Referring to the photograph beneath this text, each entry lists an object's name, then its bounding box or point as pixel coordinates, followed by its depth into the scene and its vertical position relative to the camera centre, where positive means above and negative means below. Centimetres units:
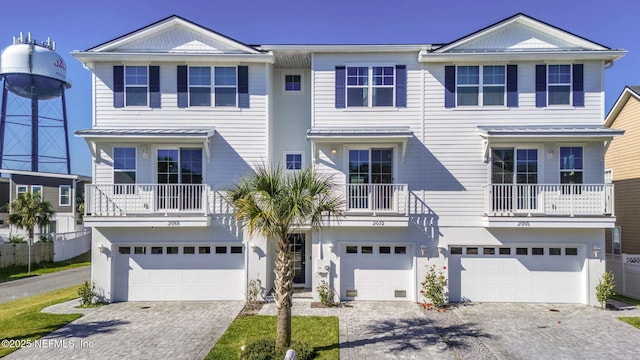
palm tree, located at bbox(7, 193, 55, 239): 2036 -178
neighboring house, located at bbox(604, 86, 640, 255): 1489 +48
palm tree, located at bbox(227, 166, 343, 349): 711 -53
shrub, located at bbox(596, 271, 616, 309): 1089 -325
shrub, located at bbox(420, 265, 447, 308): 1107 -329
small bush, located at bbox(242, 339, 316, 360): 703 -340
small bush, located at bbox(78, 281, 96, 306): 1138 -360
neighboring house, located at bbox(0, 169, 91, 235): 2589 -64
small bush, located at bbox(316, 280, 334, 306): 1120 -351
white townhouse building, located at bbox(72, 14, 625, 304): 1138 +79
